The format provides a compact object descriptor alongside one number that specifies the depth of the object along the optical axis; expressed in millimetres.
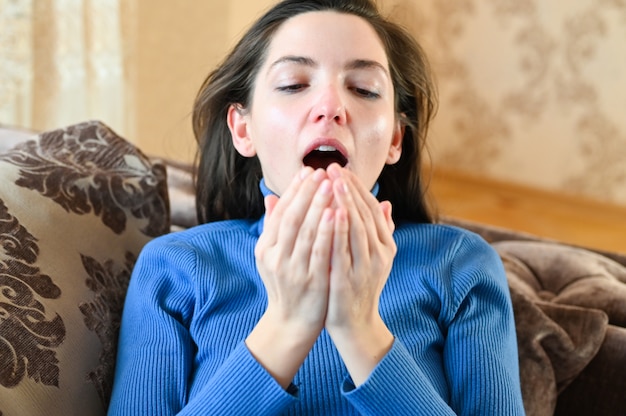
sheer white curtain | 2699
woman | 934
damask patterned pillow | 988
